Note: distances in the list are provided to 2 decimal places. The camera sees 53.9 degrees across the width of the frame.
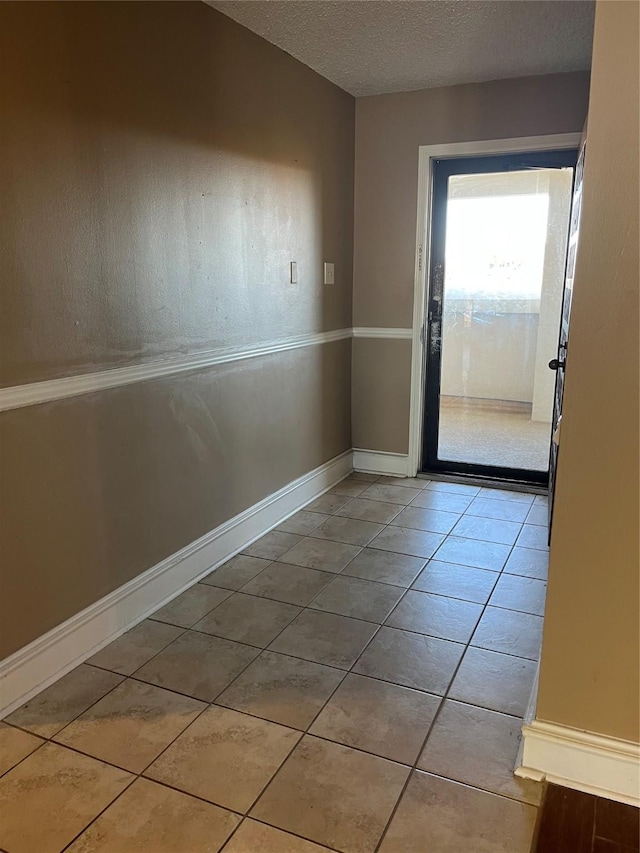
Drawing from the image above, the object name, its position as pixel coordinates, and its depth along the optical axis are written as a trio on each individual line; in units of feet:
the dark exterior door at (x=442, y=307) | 11.54
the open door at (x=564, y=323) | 9.57
